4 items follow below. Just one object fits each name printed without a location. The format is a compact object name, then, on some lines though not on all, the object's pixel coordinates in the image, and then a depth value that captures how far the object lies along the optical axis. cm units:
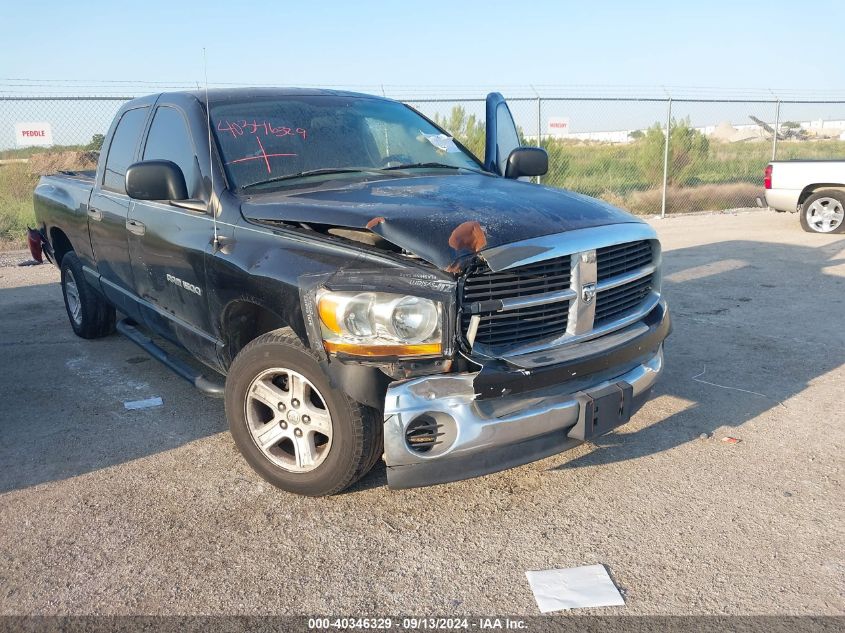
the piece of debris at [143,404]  483
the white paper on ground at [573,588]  273
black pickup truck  294
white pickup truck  1195
